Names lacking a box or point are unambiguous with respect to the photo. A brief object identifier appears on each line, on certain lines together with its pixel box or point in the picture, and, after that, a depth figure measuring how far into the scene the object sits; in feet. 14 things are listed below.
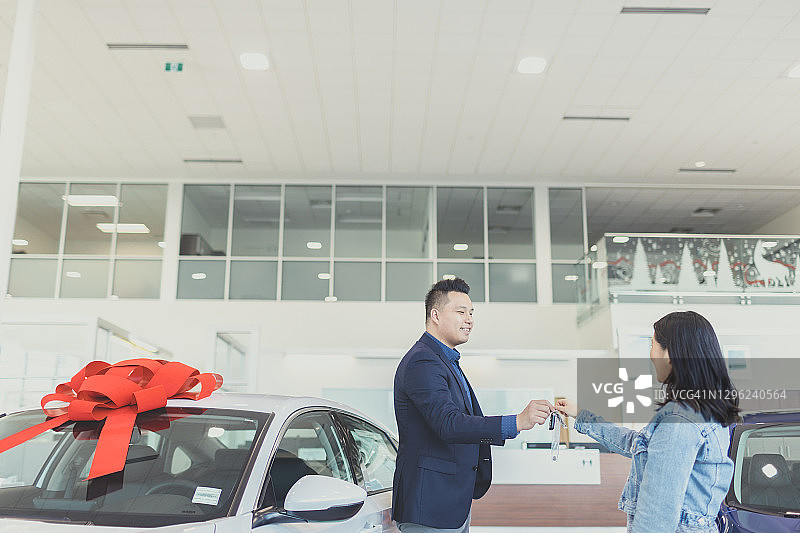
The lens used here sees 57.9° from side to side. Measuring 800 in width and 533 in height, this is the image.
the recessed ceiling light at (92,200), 39.27
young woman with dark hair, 6.38
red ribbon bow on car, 6.81
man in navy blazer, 8.20
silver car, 6.33
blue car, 10.43
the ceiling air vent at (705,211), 42.73
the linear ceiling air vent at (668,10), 23.23
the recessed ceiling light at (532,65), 26.40
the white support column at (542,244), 38.40
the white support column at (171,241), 37.88
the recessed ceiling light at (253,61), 26.27
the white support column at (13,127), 17.52
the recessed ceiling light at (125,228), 38.96
